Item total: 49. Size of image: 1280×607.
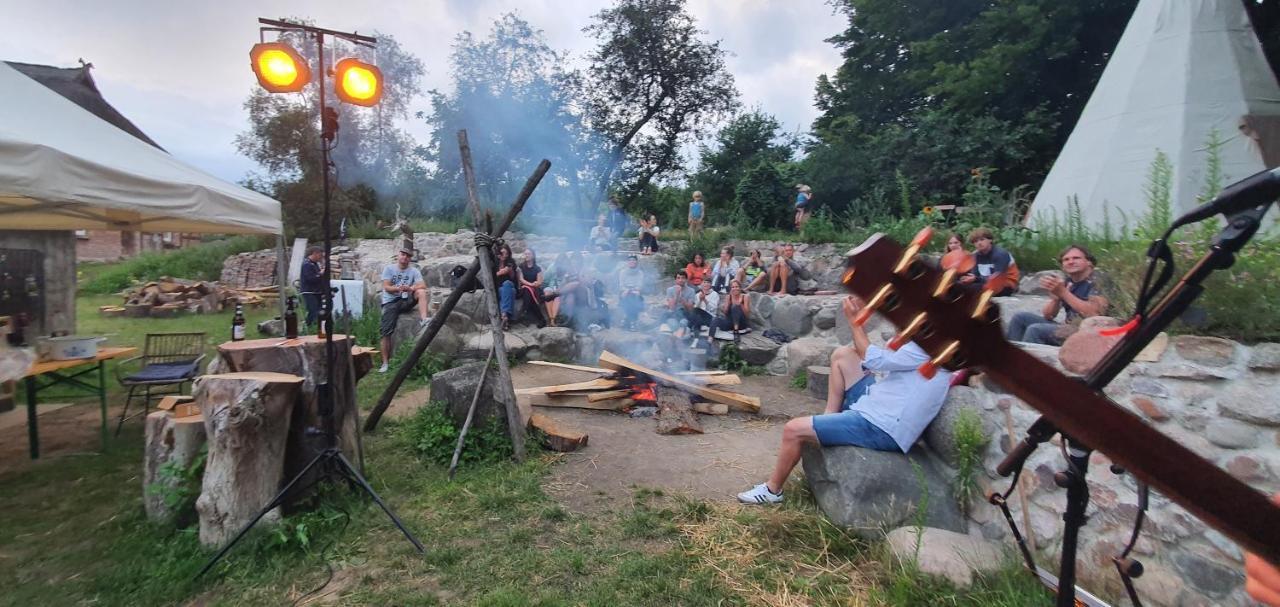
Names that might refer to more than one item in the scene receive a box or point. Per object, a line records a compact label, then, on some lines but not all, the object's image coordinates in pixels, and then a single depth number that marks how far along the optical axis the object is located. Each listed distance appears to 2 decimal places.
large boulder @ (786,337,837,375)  7.62
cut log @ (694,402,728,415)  6.04
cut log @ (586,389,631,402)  6.05
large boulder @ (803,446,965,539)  3.11
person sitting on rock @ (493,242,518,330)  8.64
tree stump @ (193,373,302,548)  3.13
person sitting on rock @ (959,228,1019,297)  6.10
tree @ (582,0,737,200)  18.20
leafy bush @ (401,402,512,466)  4.54
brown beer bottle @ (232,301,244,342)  4.67
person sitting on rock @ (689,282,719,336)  8.80
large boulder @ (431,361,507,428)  4.79
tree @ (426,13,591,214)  13.29
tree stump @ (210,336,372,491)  3.72
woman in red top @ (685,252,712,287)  10.30
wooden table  4.29
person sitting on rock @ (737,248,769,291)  10.02
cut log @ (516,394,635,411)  6.05
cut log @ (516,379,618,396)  6.10
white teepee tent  7.64
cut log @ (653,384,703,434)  5.44
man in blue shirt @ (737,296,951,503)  3.27
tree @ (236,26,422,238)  17.50
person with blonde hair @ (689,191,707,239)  13.95
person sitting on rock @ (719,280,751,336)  8.55
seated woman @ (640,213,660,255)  13.09
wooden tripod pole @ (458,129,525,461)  4.57
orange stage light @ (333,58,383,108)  3.29
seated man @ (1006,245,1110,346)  4.11
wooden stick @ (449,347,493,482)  4.32
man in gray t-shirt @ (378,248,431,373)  7.99
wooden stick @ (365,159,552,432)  4.70
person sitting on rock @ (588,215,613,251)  12.73
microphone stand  1.08
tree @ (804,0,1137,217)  12.43
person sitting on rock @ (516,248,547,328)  8.85
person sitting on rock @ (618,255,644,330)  9.71
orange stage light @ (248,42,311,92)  3.07
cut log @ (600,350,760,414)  6.11
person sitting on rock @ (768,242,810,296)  9.70
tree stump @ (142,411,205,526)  3.41
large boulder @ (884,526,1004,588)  2.66
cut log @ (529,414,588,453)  4.84
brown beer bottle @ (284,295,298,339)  4.24
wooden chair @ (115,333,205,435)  4.88
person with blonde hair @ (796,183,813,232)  13.25
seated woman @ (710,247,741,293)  9.96
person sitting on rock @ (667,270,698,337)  8.94
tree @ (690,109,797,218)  19.36
